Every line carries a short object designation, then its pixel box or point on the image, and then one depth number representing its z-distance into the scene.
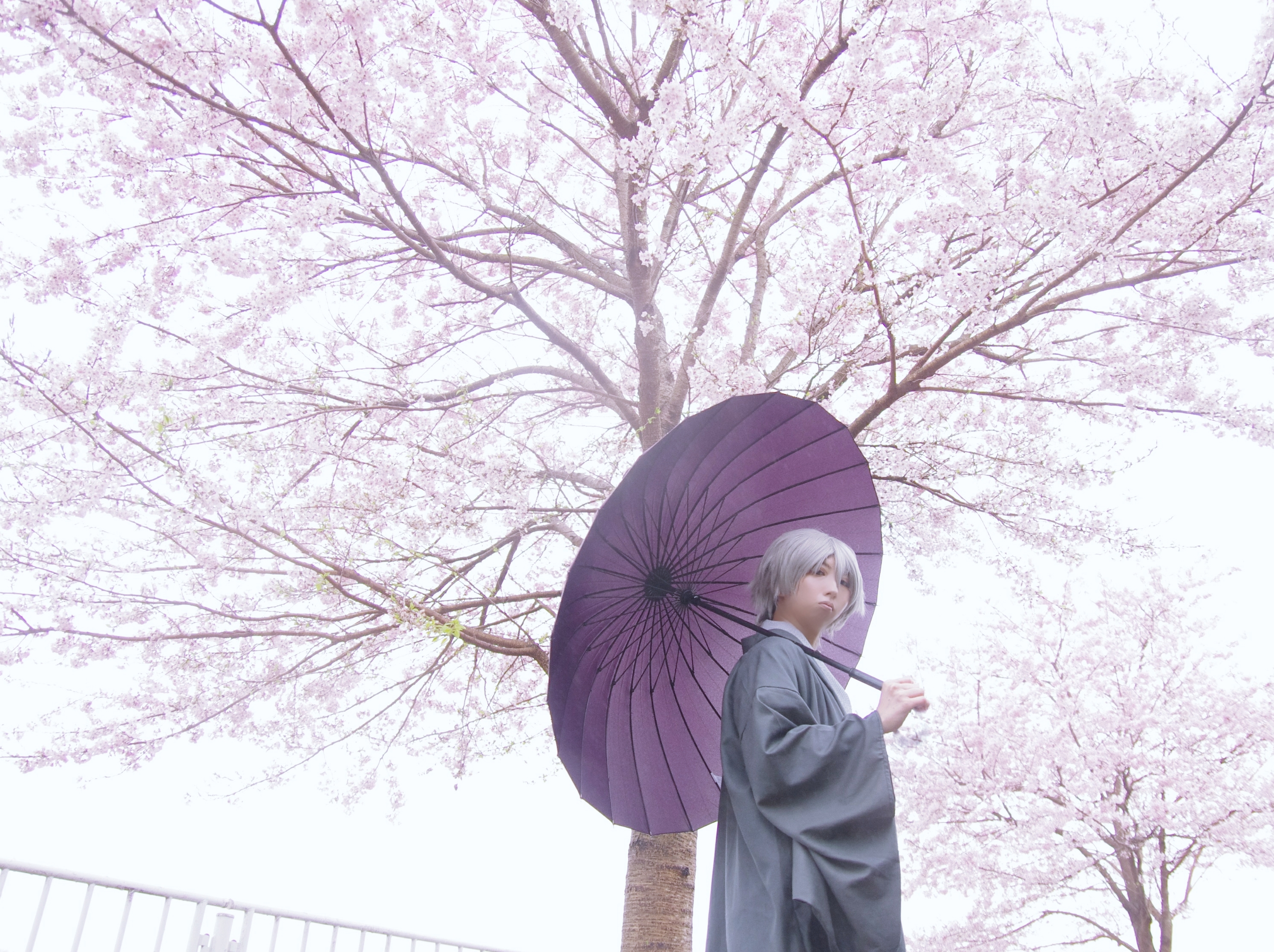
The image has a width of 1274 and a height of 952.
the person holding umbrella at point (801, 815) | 1.56
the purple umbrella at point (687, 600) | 2.17
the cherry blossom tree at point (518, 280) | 3.46
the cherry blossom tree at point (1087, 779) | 6.87
